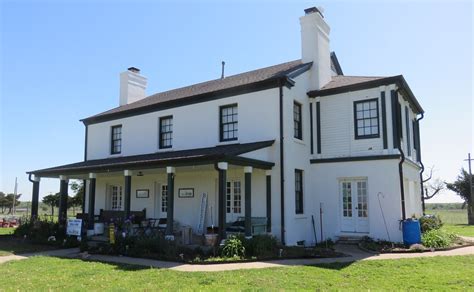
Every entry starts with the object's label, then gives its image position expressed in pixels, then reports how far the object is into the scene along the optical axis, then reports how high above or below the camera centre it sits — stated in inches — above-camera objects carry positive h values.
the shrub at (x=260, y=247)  458.6 -56.5
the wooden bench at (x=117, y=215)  701.0 -31.5
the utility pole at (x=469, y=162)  1356.1 +125.3
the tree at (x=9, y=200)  2313.0 -10.0
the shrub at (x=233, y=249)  451.2 -57.3
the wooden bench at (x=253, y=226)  538.8 -38.5
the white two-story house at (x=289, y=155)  573.3 +66.3
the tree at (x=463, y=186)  1450.5 +45.8
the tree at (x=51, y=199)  1594.5 -2.7
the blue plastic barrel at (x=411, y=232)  529.7 -44.3
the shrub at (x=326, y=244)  565.3 -65.5
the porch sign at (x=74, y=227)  591.5 -42.6
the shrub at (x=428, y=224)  591.2 -37.8
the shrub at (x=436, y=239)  533.3 -54.9
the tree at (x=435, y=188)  1745.8 +46.9
